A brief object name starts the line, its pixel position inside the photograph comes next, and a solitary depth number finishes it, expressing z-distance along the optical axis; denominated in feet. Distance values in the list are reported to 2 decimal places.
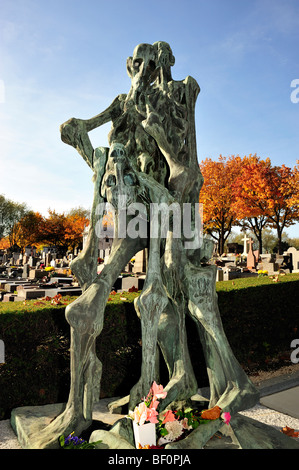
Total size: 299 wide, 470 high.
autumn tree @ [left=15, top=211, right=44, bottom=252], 180.75
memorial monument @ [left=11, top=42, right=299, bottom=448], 10.76
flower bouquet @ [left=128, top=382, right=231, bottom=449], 9.58
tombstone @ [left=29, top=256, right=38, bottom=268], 91.66
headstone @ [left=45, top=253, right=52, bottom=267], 91.59
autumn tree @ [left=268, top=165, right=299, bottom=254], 99.55
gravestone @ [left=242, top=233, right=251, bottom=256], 98.68
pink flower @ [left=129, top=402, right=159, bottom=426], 9.60
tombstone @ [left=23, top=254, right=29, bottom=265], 102.22
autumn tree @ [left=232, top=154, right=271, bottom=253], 103.86
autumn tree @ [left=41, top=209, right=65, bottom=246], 176.55
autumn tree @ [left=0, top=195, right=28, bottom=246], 200.85
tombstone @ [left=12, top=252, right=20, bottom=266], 114.09
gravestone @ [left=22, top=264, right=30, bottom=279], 63.21
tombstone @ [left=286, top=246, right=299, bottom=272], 63.54
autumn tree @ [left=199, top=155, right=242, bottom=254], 119.96
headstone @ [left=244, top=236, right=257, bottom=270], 64.11
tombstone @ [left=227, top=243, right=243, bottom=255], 119.28
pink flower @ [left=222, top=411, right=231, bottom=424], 10.31
